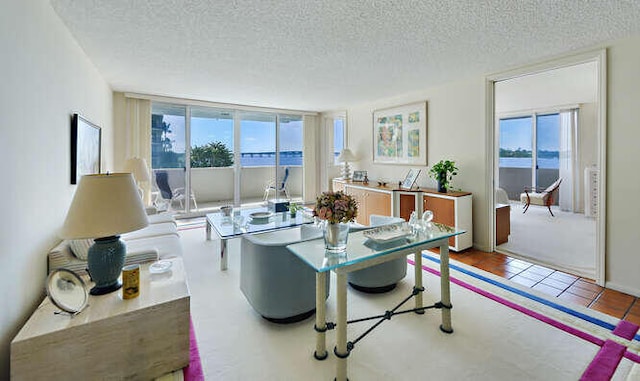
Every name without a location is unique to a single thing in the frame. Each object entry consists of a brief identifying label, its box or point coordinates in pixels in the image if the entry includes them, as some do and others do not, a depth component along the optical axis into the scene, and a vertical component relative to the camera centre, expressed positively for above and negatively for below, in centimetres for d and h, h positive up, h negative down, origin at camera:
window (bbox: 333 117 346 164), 682 +126
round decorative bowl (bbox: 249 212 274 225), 365 -41
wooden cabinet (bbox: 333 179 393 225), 461 -21
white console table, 136 -80
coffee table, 325 -47
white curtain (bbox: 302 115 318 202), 708 +77
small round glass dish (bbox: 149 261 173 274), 203 -59
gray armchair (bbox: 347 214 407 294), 258 -84
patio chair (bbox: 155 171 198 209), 567 -9
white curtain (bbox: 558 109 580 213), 644 +57
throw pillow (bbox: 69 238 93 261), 211 -46
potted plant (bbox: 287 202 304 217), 406 -33
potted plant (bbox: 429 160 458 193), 402 +20
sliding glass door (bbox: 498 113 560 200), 716 +91
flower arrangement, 176 -13
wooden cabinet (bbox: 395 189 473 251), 374 -31
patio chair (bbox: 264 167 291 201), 709 +1
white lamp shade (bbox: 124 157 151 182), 431 +27
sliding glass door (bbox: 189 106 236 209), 603 +72
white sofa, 205 -54
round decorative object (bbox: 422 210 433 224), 227 -25
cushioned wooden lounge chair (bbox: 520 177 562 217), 625 -24
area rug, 170 -107
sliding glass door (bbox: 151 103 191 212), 560 +63
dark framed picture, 261 +42
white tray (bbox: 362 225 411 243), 199 -35
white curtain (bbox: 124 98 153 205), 517 +106
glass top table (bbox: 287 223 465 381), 164 -45
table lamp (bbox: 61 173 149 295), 158 -19
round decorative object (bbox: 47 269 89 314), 148 -57
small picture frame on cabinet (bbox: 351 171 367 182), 570 +22
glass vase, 181 -33
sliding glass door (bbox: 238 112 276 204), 656 +77
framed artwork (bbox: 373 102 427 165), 467 +92
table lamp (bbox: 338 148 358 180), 596 +63
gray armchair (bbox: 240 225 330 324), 208 -73
